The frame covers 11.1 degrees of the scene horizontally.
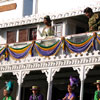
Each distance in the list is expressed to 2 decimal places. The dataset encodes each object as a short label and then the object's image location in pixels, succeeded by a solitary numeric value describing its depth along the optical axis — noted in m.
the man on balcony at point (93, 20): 23.05
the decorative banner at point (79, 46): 23.20
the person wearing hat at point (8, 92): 24.41
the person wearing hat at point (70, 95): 22.32
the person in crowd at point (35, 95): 23.72
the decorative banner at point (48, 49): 24.41
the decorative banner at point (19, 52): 25.70
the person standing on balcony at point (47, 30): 24.84
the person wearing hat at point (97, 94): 21.92
